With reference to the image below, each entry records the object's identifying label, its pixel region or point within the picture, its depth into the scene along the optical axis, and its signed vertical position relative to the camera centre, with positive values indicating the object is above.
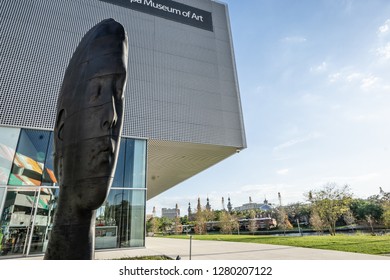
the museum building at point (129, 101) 9.98 +6.27
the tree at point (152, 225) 47.74 -0.40
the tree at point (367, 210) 34.91 +0.26
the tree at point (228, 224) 40.88 -0.81
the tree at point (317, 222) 25.39 -0.80
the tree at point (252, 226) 41.49 -1.43
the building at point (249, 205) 115.38 +6.12
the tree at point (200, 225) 41.62 -0.74
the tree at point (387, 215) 26.51 -0.48
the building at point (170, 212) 126.72 +5.60
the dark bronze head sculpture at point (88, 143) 2.64 +0.96
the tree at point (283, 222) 43.75 -1.10
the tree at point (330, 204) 23.12 +0.95
